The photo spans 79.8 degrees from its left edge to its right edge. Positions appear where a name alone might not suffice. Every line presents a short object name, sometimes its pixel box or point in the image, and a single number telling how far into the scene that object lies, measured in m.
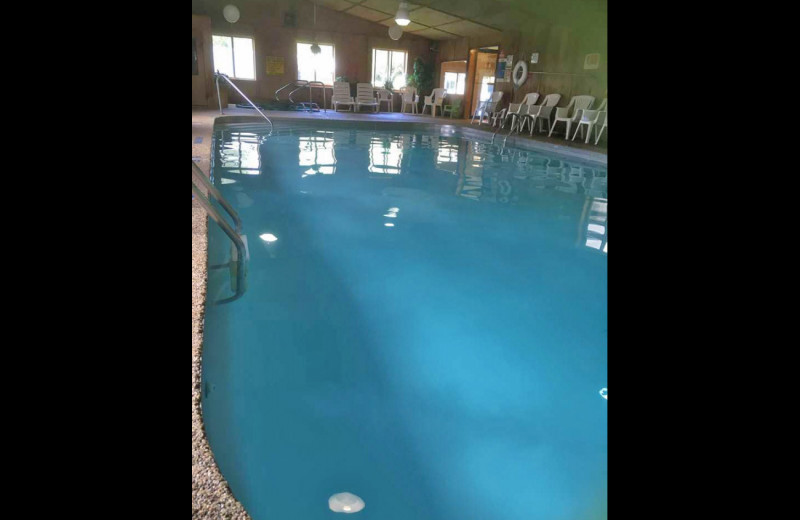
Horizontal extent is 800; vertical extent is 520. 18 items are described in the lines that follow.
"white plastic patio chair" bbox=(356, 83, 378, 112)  9.68
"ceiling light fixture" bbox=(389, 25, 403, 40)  9.48
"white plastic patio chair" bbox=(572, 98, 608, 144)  6.57
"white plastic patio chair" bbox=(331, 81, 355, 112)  9.55
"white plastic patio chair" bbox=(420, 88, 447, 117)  9.99
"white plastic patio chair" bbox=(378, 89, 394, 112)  10.24
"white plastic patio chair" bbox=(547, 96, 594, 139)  7.01
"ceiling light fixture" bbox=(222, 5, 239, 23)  8.98
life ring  8.30
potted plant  10.52
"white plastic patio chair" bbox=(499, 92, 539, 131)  7.76
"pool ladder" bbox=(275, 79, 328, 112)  9.70
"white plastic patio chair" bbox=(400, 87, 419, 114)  10.30
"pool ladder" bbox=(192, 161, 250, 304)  1.67
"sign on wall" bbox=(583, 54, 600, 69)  7.05
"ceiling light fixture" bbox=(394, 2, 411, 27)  7.14
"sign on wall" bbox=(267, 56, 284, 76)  9.87
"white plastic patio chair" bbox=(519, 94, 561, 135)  7.49
